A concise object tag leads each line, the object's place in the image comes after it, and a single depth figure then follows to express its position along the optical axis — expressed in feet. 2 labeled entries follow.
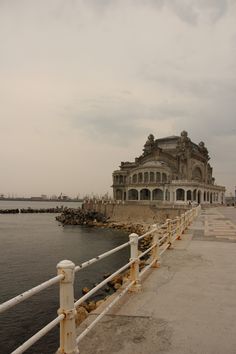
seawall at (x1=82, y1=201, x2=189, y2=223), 194.75
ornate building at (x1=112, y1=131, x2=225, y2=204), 273.01
